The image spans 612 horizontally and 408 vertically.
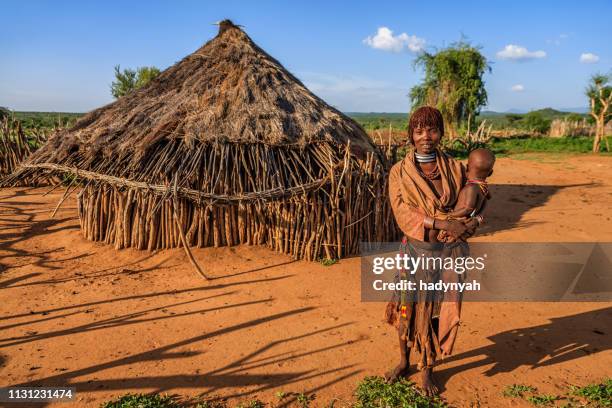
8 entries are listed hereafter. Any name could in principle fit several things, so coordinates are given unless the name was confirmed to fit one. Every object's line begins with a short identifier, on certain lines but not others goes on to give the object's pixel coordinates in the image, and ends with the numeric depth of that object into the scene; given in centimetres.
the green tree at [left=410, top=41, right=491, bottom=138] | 2291
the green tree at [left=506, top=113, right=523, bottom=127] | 4386
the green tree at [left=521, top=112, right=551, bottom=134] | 2795
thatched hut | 512
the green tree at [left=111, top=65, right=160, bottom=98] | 2116
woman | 247
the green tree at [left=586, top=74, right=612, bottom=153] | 1611
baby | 241
